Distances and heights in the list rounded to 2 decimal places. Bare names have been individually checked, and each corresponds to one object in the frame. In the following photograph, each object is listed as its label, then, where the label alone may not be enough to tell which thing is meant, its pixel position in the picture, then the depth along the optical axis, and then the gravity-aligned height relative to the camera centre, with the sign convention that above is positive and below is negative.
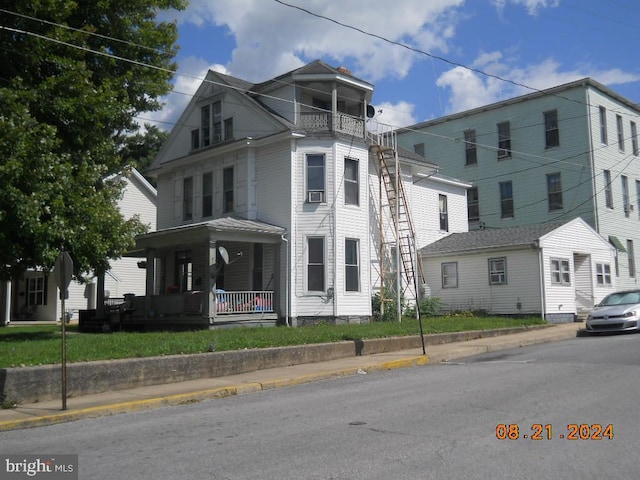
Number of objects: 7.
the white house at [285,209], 22.11 +3.67
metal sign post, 10.03 +0.60
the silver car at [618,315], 19.41 -0.46
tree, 14.28 +4.79
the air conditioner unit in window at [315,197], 22.55 +3.85
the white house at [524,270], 24.70 +1.32
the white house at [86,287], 34.00 +1.25
